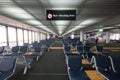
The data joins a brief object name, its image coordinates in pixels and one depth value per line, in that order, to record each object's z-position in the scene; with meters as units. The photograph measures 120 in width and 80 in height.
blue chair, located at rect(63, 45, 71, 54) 6.09
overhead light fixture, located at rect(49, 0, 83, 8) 3.02
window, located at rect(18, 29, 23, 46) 8.91
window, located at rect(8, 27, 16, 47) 7.20
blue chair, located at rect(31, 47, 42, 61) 5.40
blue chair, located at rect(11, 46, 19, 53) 5.47
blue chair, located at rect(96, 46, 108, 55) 5.95
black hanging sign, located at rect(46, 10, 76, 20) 3.89
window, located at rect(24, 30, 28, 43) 10.49
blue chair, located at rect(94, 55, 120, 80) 2.69
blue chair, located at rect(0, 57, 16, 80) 2.80
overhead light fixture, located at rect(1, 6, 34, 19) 3.82
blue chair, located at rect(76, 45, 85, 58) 5.76
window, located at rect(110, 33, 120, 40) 21.62
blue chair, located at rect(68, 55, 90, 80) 2.83
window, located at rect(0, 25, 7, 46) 6.19
